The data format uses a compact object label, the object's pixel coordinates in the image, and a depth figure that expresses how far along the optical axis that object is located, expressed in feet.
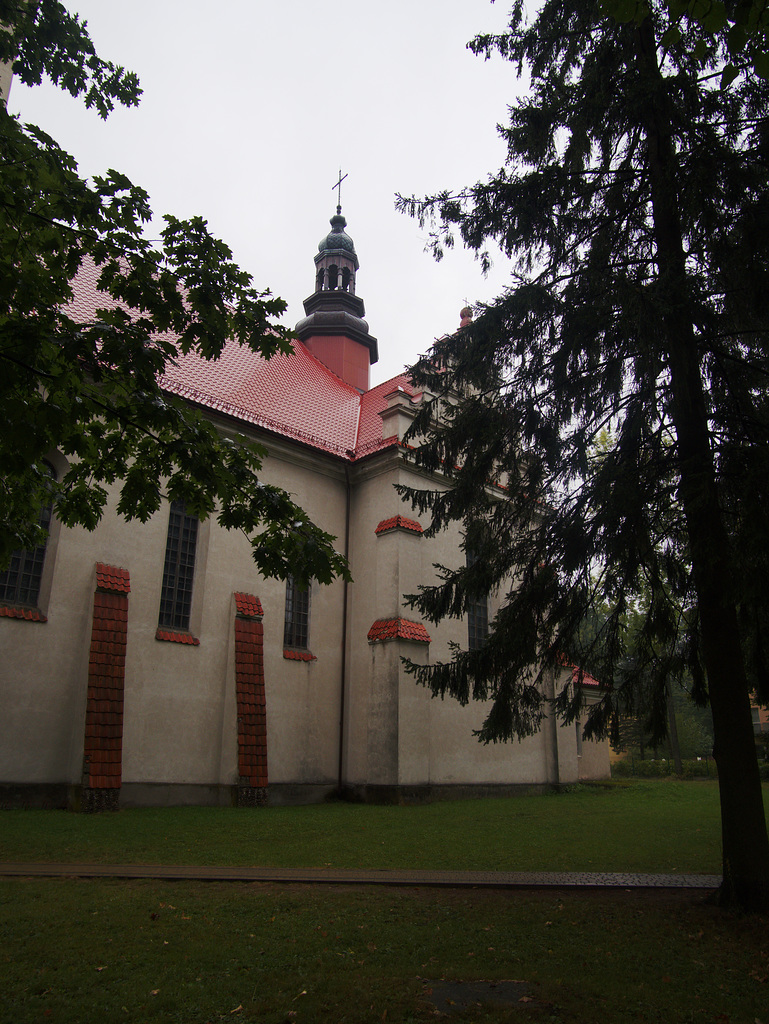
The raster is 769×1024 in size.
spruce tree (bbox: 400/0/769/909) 21.91
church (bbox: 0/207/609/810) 40.96
